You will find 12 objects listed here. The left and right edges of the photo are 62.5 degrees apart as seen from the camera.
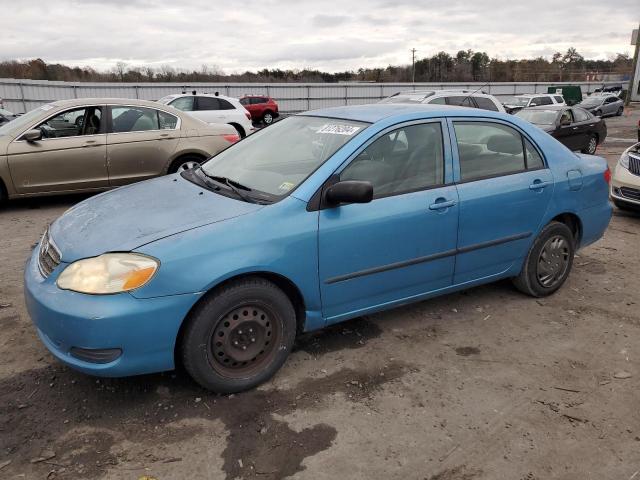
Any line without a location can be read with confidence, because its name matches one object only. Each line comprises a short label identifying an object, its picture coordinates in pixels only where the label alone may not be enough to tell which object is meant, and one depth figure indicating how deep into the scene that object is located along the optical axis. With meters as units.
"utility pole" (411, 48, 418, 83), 86.12
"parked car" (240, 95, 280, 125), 27.70
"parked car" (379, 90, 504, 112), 12.59
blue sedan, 2.73
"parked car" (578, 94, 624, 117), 31.14
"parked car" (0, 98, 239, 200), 7.05
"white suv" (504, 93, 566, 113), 24.45
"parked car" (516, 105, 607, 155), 13.47
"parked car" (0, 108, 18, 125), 14.15
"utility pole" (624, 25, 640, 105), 33.22
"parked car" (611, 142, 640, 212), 7.22
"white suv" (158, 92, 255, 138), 15.24
